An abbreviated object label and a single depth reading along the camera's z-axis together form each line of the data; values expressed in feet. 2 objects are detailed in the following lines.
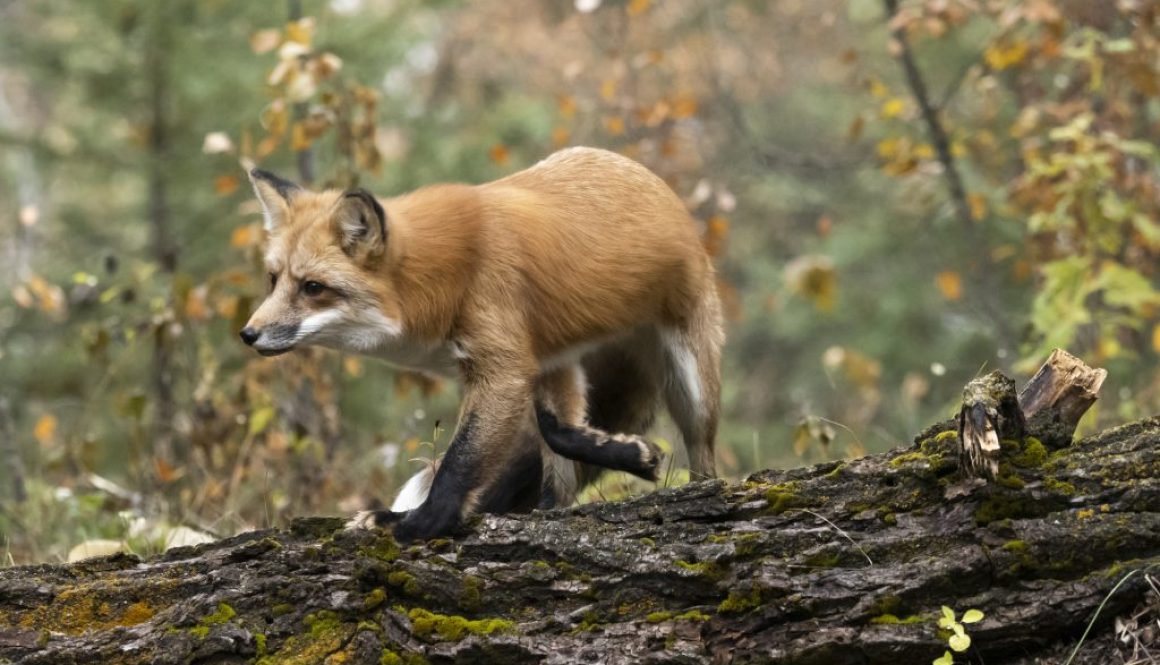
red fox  35.01
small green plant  24.62
